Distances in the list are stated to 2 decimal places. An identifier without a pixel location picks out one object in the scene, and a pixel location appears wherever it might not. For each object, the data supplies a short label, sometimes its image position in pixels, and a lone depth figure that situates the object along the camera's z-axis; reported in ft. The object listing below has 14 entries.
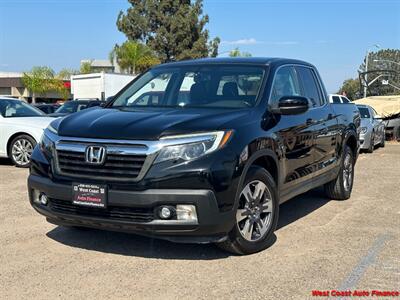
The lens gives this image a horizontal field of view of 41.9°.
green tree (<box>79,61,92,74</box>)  197.88
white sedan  34.47
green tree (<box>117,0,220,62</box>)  175.42
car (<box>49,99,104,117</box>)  57.24
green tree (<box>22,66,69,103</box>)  202.49
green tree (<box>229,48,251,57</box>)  184.04
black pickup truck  13.67
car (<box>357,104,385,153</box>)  50.34
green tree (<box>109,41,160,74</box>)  157.89
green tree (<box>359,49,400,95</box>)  326.24
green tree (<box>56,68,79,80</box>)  217.97
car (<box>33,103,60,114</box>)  71.35
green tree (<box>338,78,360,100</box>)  325.58
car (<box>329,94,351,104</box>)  58.69
